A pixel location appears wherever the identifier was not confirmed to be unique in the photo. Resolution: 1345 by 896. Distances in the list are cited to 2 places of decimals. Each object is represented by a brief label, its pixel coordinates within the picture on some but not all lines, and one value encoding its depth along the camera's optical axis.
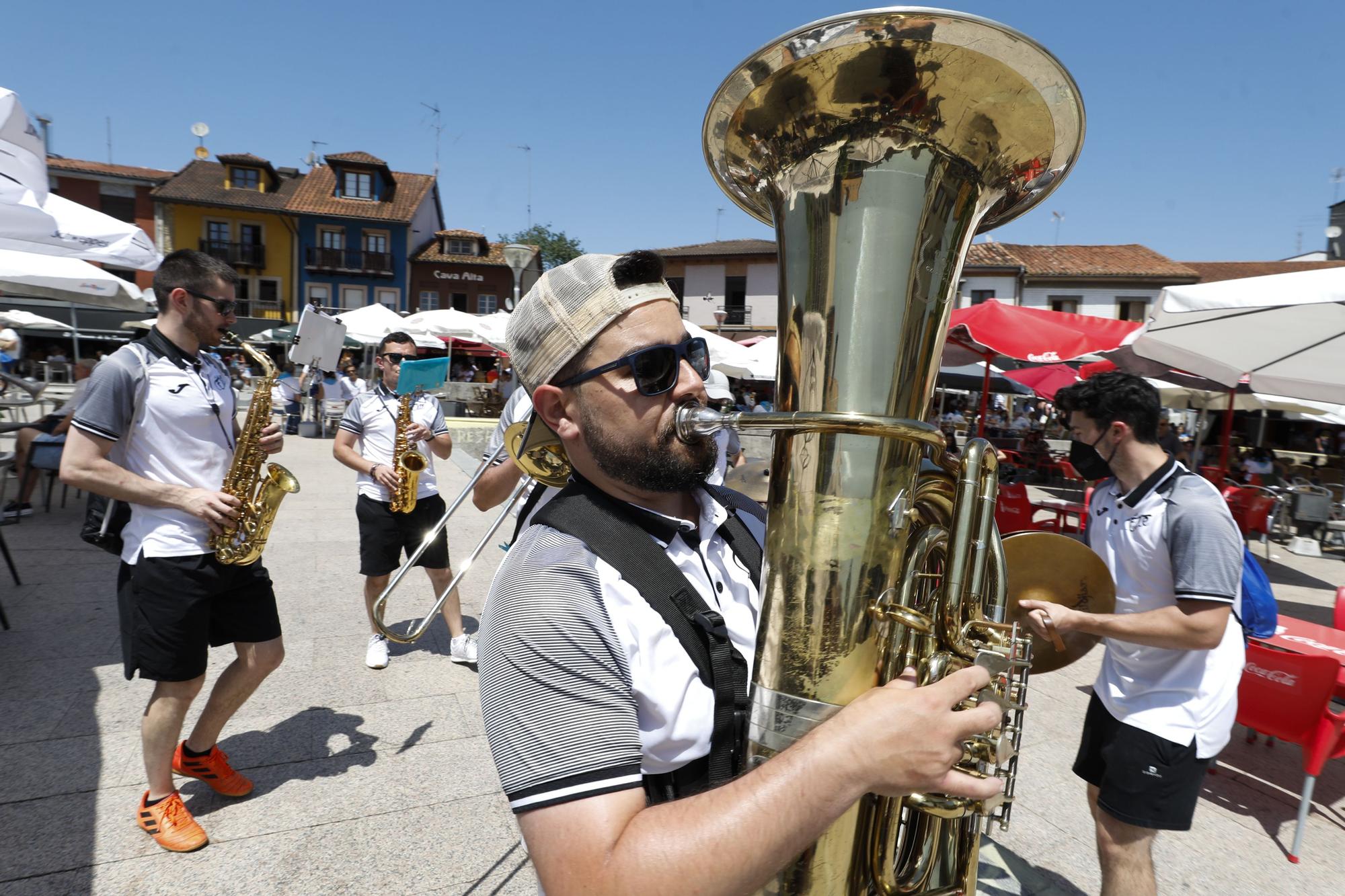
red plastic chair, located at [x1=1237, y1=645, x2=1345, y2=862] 2.96
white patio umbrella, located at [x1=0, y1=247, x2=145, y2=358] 6.10
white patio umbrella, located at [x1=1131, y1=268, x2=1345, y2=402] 4.78
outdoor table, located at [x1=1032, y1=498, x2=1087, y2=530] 7.75
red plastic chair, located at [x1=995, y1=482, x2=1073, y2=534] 7.44
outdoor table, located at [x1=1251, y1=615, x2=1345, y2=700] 3.53
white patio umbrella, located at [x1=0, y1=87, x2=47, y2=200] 3.21
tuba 1.04
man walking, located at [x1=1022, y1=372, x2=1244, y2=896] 1.97
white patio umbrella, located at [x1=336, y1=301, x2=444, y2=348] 13.91
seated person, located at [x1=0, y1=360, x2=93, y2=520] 6.78
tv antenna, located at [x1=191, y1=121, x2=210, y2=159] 32.15
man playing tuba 0.86
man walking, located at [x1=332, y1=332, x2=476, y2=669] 4.29
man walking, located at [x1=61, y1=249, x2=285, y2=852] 2.43
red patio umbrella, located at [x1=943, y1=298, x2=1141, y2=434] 6.20
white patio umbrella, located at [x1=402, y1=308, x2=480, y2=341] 14.34
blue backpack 2.51
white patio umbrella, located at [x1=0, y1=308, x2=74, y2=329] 15.54
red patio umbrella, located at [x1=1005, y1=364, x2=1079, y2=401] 12.81
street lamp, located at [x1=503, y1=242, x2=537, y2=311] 9.08
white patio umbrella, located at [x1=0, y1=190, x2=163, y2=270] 3.18
